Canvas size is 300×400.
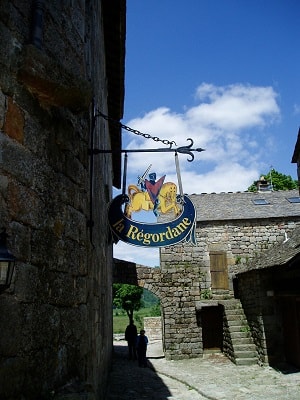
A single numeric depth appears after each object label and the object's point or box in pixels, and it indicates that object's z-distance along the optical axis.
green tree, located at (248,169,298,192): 26.14
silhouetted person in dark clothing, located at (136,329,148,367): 13.21
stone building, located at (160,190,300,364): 15.24
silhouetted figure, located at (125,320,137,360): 15.36
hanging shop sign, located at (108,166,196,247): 4.50
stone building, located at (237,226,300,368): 11.28
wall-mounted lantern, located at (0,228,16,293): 1.90
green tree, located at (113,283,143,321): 28.11
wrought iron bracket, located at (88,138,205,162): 4.53
